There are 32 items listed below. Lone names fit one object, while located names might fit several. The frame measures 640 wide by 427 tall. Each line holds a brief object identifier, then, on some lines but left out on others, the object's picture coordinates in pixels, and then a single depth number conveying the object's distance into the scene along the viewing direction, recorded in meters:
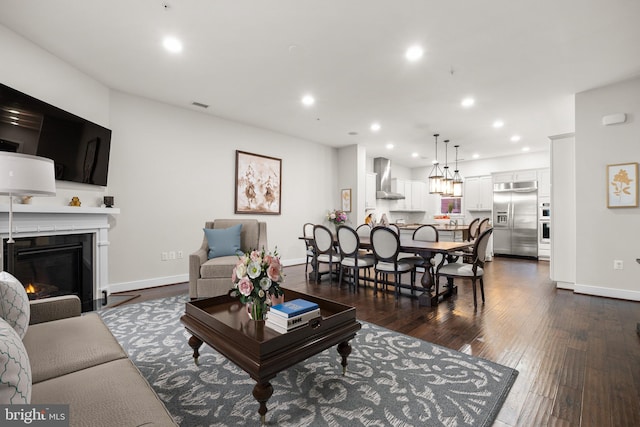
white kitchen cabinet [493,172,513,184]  7.89
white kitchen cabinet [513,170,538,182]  7.50
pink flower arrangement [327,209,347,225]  7.00
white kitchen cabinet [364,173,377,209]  7.60
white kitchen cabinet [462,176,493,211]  8.26
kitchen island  6.47
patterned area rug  1.55
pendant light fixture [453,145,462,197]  6.15
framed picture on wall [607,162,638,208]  3.65
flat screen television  2.71
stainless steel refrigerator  7.33
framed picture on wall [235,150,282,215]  5.42
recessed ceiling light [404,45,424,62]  2.98
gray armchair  3.37
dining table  3.46
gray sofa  0.93
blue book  1.64
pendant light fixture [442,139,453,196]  5.84
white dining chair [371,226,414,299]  3.67
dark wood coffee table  1.43
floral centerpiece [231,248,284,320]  1.71
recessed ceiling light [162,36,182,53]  2.87
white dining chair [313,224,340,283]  4.37
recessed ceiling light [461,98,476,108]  4.26
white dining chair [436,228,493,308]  3.39
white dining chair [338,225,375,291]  4.09
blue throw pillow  3.76
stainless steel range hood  8.17
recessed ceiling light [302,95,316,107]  4.27
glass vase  1.80
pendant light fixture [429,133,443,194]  5.72
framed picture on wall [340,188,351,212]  7.08
